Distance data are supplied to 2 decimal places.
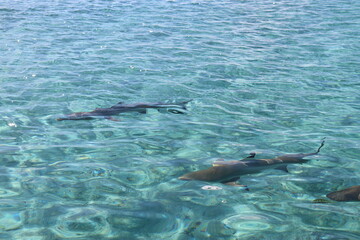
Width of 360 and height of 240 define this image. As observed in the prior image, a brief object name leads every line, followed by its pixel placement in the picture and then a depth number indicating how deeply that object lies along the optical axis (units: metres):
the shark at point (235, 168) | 4.75
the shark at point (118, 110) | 6.89
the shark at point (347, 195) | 4.27
